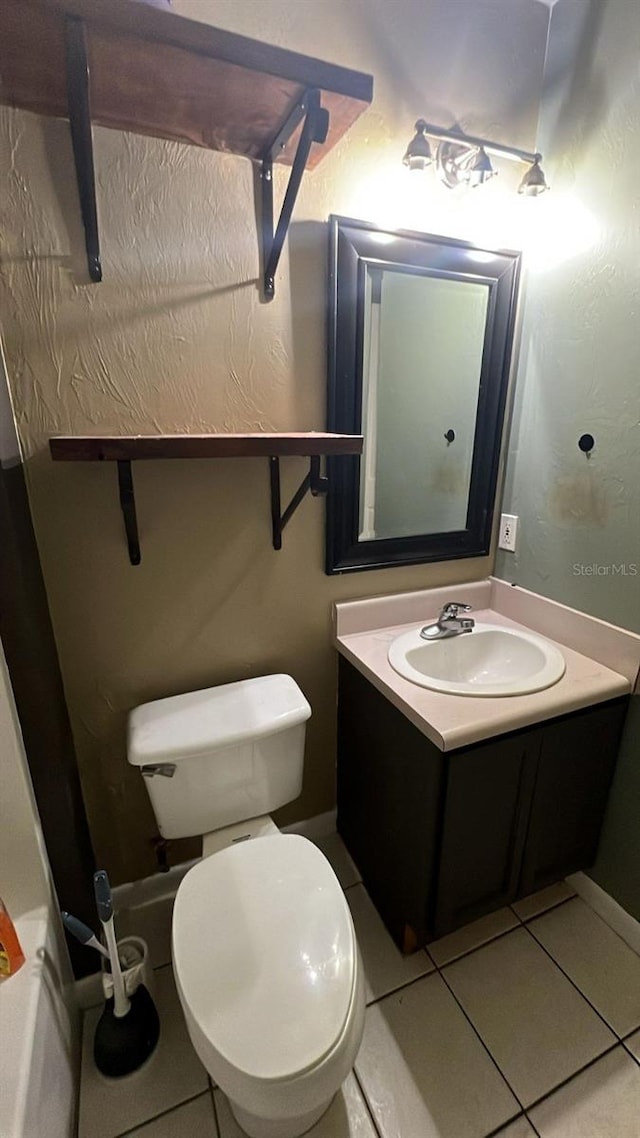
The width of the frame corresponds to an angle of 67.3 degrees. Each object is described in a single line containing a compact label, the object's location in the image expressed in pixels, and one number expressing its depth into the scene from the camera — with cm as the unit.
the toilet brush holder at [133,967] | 107
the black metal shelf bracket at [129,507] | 103
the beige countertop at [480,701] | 102
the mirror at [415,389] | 123
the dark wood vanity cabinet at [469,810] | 110
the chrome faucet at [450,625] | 141
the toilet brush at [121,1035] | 107
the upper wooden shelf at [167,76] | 69
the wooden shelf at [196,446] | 90
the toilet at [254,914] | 78
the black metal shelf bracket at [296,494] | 121
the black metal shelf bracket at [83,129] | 70
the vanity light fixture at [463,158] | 112
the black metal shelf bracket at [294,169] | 85
